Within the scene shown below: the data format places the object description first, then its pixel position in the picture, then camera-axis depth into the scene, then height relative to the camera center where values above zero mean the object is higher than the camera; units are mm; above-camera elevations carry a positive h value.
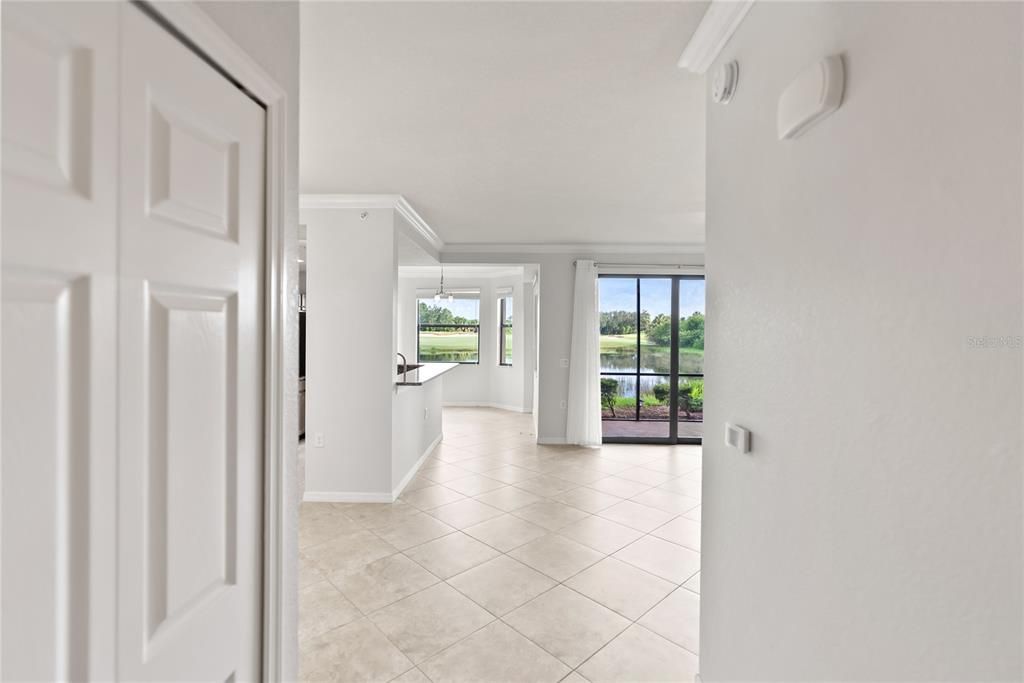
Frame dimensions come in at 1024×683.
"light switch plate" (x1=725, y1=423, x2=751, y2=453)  1448 -303
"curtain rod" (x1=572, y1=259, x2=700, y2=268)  6000 +950
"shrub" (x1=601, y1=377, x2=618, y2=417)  6398 -697
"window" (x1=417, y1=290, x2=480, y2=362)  9148 +189
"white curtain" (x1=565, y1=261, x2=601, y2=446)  5883 -319
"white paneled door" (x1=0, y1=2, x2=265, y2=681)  614 -28
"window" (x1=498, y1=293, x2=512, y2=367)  8875 +178
